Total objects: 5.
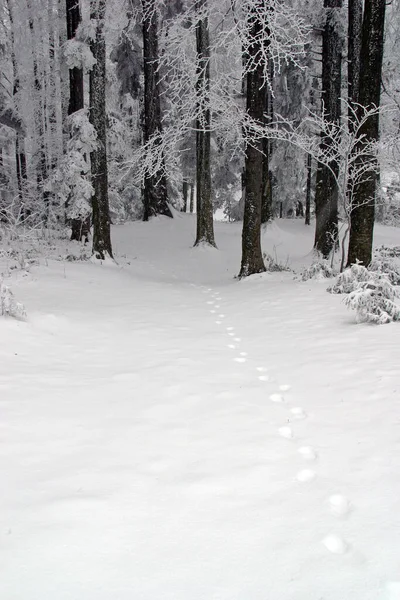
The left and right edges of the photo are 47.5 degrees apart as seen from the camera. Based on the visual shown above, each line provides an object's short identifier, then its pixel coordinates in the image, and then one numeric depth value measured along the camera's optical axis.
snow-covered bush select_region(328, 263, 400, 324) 5.77
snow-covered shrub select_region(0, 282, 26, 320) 5.45
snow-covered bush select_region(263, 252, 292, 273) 11.21
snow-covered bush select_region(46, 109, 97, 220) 11.33
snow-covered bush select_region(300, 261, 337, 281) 9.16
